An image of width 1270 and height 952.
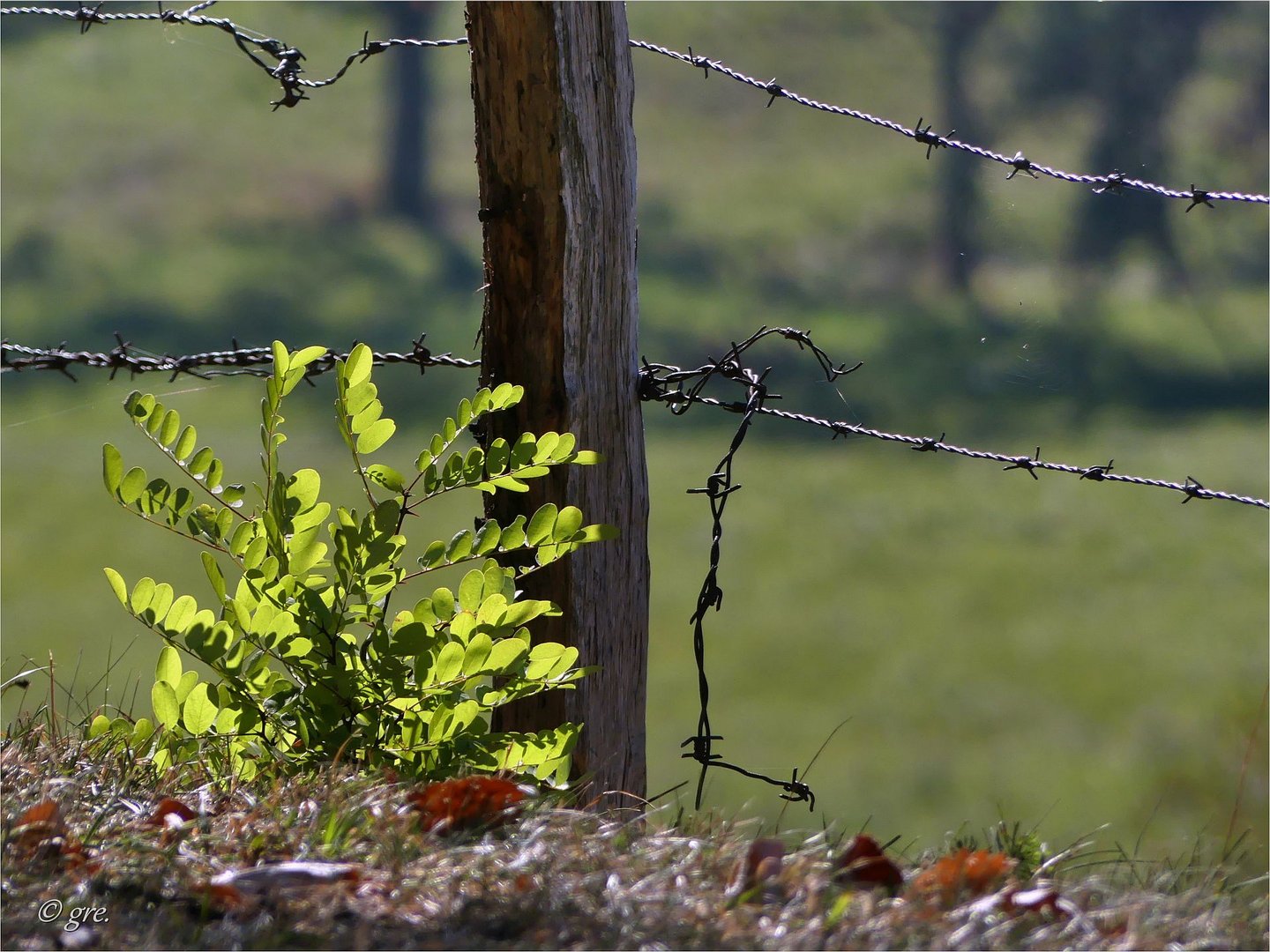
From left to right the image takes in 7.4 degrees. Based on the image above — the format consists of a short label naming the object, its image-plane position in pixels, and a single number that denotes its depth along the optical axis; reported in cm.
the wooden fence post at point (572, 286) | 991
